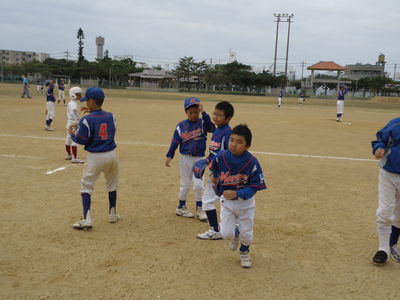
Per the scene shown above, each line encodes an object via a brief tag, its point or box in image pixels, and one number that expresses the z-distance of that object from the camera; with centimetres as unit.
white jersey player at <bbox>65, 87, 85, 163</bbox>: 823
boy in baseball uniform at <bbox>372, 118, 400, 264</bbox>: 379
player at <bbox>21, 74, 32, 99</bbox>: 2885
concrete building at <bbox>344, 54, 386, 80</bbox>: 9844
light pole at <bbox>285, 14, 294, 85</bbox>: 6802
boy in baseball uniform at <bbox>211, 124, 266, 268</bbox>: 349
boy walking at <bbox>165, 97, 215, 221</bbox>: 491
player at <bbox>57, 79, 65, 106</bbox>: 2468
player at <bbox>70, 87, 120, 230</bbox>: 449
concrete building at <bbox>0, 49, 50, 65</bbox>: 13400
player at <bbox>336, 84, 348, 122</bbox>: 1897
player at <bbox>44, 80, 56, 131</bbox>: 1248
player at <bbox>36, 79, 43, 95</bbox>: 3881
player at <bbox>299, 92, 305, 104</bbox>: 4121
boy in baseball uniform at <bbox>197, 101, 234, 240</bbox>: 431
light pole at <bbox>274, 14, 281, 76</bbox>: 6900
